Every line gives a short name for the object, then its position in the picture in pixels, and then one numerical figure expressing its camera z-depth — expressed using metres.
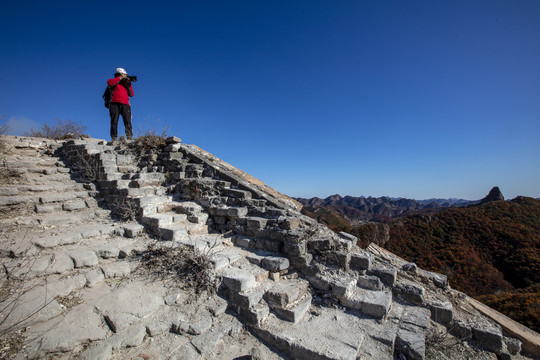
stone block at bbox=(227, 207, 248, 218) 4.39
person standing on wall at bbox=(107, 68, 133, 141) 6.53
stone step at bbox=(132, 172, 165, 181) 5.21
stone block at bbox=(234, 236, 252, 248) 4.12
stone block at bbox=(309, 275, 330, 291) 3.40
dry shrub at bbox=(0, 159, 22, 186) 4.62
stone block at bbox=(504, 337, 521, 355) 3.03
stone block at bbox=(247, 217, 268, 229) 4.16
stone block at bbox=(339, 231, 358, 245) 4.42
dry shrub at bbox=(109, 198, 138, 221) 4.40
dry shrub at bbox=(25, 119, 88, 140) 8.52
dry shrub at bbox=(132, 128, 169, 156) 6.25
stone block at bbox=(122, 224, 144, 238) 3.95
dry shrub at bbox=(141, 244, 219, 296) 3.09
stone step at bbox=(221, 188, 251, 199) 4.80
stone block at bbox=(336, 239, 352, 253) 3.84
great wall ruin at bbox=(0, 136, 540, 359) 2.37
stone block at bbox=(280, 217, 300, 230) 3.93
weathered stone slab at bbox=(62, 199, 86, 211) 4.49
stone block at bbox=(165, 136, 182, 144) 6.23
